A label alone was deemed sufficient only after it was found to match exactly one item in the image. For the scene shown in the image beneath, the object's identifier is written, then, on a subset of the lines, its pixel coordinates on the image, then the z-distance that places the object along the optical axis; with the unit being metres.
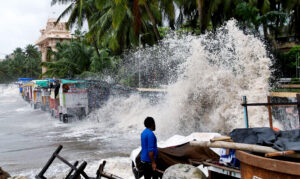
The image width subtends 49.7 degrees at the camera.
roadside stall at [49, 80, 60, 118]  17.18
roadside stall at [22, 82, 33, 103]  29.08
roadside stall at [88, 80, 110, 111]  16.27
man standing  4.42
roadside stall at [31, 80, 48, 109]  23.55
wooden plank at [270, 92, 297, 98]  8.16
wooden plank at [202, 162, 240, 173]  2.98
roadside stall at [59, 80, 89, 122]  15.72
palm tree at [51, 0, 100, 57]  27.58
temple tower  49.44
